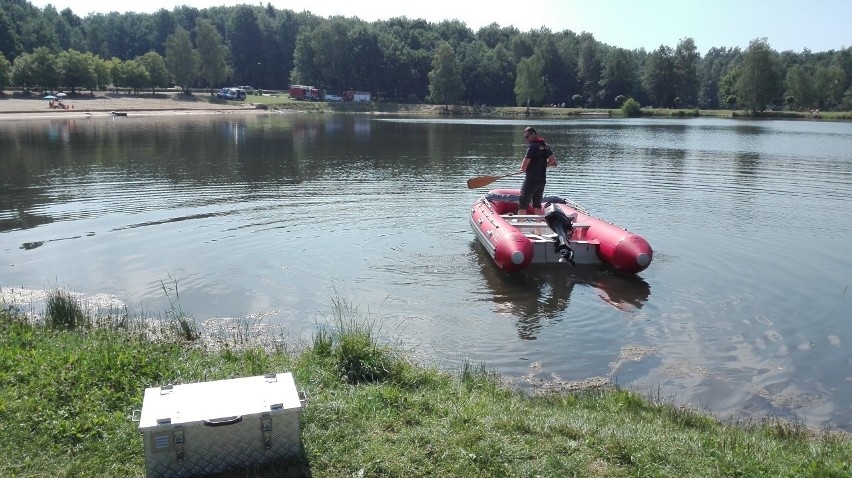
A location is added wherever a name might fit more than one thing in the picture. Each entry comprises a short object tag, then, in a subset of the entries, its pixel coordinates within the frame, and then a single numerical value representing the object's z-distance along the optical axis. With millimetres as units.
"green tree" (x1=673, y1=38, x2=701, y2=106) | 103938
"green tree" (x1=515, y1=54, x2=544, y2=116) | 98188
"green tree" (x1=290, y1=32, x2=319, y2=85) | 113312
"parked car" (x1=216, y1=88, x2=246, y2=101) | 96438
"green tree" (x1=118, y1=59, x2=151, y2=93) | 89688
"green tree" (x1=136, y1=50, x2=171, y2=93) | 94000
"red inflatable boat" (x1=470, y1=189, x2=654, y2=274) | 12289
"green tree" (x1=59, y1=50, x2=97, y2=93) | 81125
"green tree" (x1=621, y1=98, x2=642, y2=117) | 90438
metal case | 4691
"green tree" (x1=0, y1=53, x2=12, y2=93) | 73688
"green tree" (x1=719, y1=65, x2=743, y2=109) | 99812
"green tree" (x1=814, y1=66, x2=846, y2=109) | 93031
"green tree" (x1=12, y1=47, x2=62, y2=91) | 78375
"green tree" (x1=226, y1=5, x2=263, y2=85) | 129375
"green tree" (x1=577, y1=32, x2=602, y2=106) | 110938
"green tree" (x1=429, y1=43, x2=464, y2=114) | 99562
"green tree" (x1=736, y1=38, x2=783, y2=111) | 87438
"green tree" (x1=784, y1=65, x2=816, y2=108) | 91875
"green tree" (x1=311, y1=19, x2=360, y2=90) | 110750
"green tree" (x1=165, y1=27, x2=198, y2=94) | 98312
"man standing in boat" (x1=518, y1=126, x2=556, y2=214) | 14844
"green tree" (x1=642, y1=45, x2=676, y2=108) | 103938
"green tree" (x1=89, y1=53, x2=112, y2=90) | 86375
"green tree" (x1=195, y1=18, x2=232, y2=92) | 101562
